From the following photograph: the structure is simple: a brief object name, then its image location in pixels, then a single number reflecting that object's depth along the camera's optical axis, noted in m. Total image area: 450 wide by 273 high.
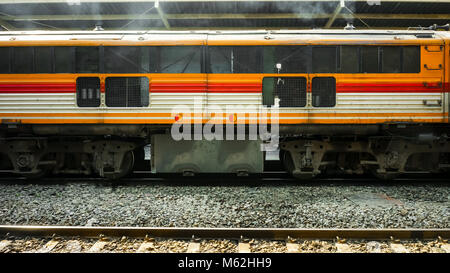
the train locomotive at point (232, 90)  6.17
